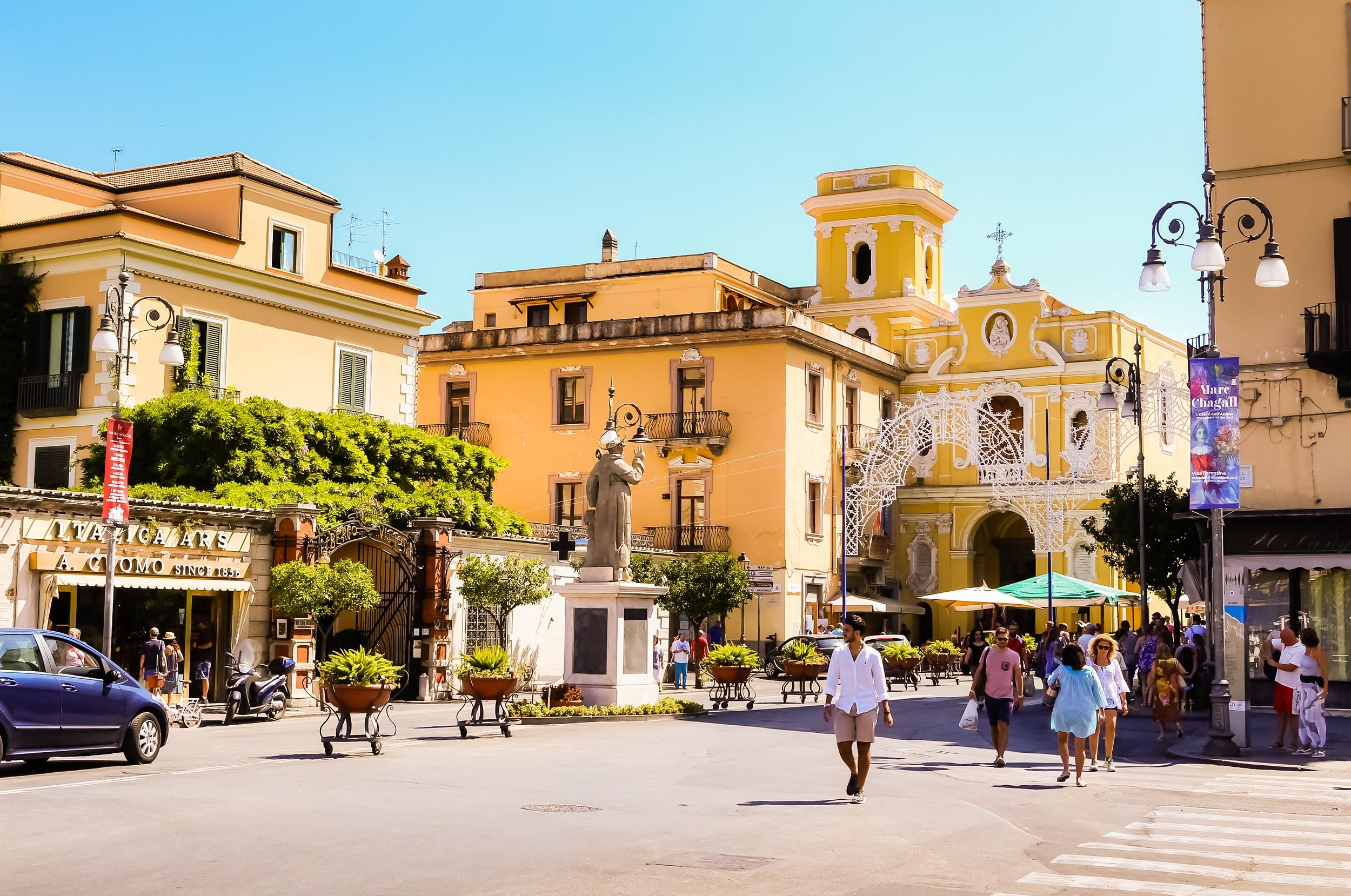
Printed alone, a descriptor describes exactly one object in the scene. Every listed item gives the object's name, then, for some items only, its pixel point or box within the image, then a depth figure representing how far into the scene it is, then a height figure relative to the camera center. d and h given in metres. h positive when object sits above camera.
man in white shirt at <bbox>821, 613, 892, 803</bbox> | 13.84 -1.00
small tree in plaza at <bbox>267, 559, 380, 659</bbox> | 27.91 -0.05
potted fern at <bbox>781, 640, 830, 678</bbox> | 30.52 -1.48
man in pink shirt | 17.33 -1.07
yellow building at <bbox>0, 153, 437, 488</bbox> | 32.97 +6.87
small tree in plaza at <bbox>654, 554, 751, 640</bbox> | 41.69 +0.06
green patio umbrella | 34.75 +0.02
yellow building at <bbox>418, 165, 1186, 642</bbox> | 49.09 +7.41
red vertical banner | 21.08 +1.57
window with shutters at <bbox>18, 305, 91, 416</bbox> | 33.09 +4.95
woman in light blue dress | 15.84 -1.17
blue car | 15.29 -1.28
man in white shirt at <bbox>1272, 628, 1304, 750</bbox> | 19.47 -1.12
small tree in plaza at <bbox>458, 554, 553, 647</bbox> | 32.66 +0.07
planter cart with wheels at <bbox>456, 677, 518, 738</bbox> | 20.94 -1.52
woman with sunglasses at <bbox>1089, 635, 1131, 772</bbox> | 16.92 -1.00
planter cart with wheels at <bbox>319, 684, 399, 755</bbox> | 17.92 -1.42
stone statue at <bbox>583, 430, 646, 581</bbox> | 24.17 +1.22
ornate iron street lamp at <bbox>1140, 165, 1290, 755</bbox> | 18.22 +3.96
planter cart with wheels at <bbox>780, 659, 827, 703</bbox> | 30.39 -1.70
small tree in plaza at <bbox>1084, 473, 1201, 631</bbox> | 36.69 +1.48
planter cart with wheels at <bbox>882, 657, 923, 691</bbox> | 34.69 -1.89
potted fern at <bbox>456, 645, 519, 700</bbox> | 21.31 -1.25
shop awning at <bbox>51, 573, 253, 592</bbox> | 24.77 +0.03
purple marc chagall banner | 19.77 +2.12
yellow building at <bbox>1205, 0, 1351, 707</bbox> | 24.30 +4.55
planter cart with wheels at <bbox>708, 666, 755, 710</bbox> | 27.14 -1.76
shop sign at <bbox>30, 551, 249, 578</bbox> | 24.47 +0.32
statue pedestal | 23.70 -0.79
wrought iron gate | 32.19 -0.13
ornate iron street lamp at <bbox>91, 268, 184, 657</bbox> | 21.28 +3.52
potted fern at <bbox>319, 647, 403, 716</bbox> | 18.00 -1.14
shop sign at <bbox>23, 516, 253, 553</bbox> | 24.39 +0.85
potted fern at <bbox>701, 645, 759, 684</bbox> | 27.72 -1.40
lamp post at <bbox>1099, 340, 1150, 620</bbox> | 31.78 +4.15
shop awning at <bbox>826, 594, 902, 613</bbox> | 49.47 -0.49
